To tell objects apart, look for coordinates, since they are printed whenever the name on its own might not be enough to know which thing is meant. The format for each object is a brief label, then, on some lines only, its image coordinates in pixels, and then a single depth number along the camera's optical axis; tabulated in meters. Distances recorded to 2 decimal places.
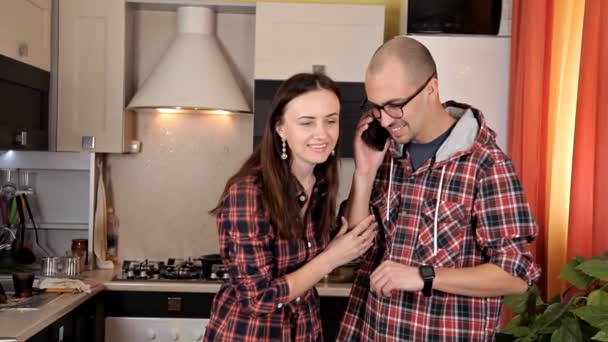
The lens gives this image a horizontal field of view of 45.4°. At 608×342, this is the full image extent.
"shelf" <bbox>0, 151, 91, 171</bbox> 3.77
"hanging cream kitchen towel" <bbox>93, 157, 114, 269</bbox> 3.76
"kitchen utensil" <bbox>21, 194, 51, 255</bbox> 3.78
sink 2.83
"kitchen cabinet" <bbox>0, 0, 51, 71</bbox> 3.05
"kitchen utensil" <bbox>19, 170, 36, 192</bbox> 3.86
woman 1.73
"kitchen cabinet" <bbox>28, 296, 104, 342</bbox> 2.79
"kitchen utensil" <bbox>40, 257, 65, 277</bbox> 3.51
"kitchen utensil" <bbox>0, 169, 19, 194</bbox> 3.79
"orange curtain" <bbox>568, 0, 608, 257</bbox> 2.09
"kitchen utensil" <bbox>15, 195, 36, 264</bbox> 3.69
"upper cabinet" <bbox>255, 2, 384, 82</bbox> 3.55
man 1.60
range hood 3.55
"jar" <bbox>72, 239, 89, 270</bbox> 3.67
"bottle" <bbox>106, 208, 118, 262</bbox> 3.93
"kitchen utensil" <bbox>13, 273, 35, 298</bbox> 3.01
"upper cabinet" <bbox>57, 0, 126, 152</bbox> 3.60
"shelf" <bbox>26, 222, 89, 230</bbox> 3.89
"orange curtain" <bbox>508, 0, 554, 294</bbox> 2.74
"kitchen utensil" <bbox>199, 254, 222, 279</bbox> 3.58
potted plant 1.82
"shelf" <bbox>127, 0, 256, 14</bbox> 3.68
